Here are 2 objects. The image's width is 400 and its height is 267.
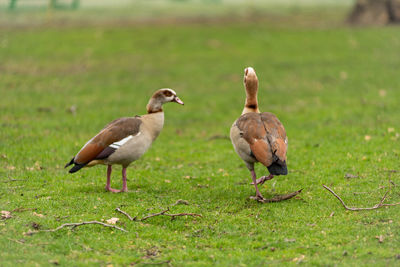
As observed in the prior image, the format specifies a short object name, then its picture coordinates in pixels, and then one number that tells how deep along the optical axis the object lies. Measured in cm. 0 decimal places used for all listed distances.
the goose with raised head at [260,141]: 1791
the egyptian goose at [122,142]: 1970
